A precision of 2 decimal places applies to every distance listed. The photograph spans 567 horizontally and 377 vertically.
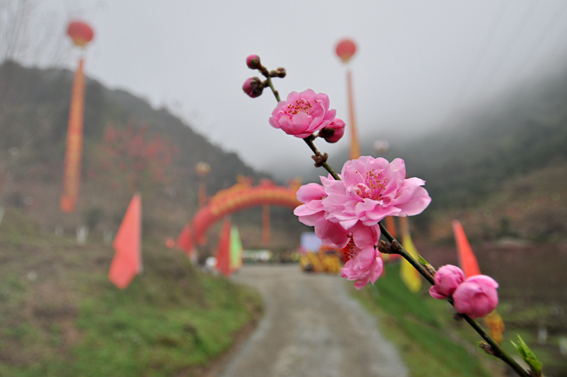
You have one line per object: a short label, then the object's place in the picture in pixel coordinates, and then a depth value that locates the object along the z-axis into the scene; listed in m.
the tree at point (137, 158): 8.32
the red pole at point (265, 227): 20.39
